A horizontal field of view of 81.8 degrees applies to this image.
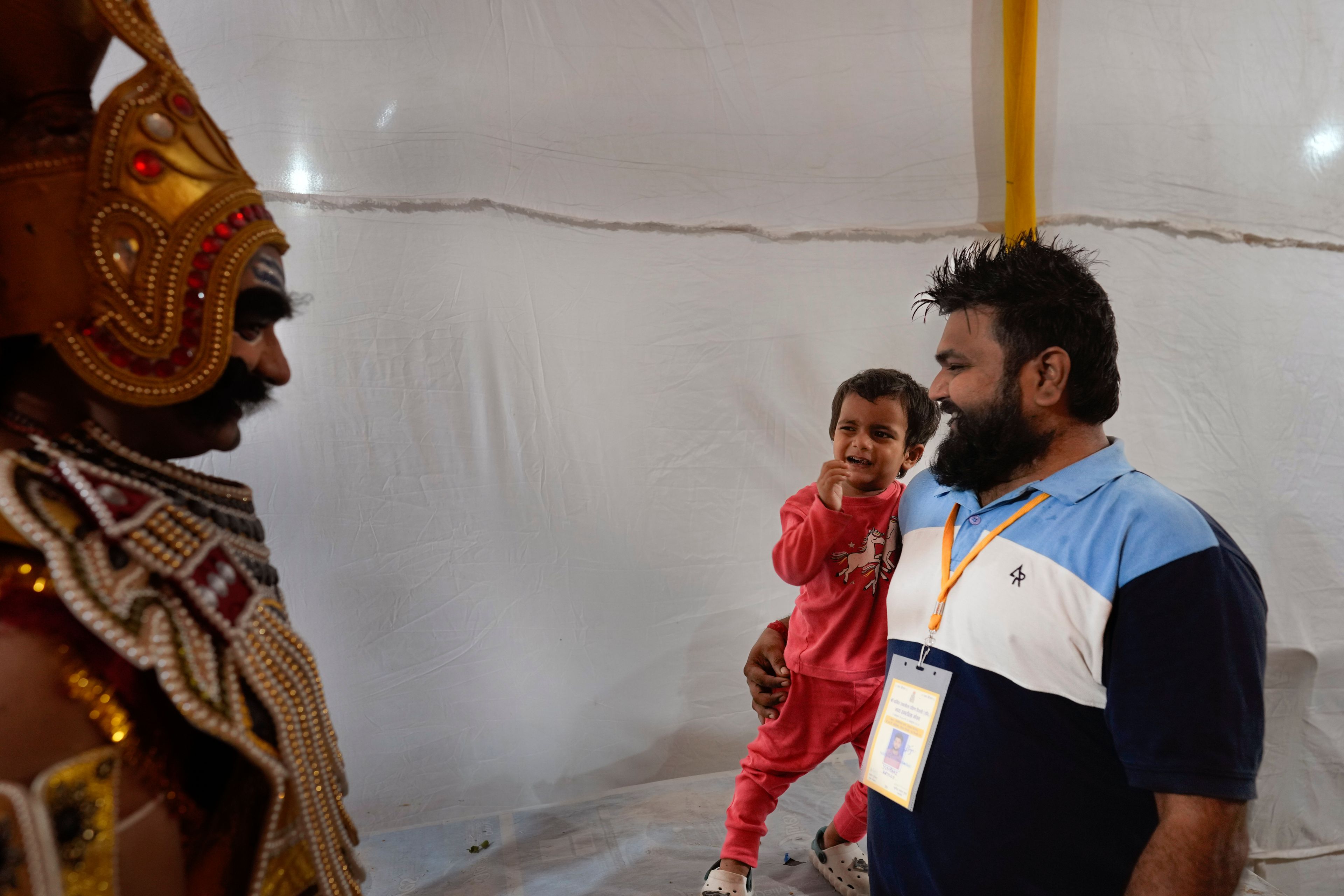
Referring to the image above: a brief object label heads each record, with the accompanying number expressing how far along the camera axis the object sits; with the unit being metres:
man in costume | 0.54
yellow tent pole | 1.92
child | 1.59
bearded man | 0.88
